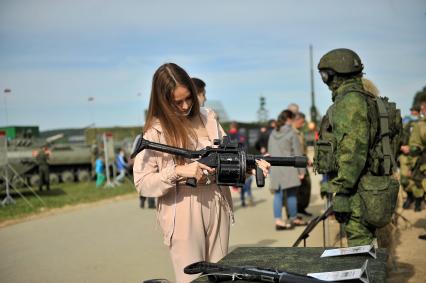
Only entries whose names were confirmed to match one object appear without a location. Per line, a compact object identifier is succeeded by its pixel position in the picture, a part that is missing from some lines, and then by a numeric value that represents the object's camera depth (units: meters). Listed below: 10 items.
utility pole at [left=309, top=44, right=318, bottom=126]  43.48
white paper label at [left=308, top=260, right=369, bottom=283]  2.22
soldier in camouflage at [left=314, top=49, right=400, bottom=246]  4.22
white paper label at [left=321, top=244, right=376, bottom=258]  2.75
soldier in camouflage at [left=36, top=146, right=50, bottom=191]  20.80
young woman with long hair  3.14
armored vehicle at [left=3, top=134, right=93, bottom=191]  22.89
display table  2.54
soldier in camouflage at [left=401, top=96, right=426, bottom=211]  8.74
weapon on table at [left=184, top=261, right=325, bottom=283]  2.22
